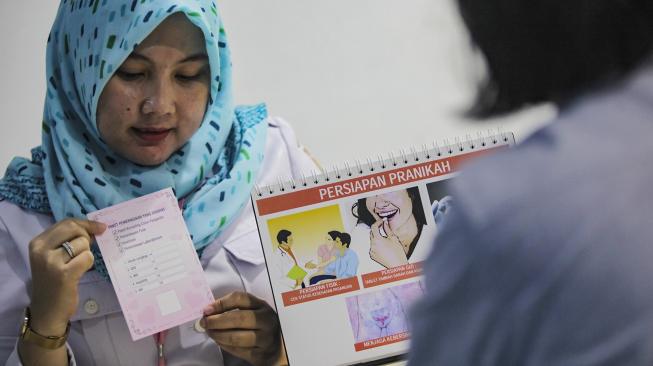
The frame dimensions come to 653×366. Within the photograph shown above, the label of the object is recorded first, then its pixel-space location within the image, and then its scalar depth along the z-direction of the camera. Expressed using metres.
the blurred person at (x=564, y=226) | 1.28
